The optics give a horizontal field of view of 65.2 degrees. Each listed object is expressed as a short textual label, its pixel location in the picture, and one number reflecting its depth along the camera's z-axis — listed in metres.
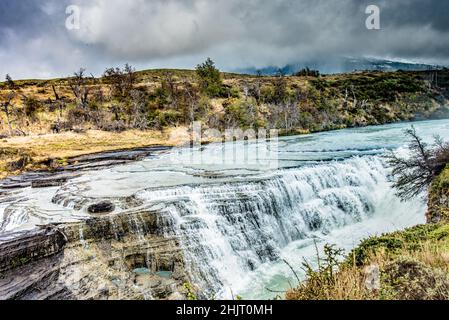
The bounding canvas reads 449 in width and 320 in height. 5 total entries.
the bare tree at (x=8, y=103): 44.78
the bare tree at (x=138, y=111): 50.19
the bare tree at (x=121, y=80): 62.93
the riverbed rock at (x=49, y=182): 21.63
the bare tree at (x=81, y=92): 55.11
